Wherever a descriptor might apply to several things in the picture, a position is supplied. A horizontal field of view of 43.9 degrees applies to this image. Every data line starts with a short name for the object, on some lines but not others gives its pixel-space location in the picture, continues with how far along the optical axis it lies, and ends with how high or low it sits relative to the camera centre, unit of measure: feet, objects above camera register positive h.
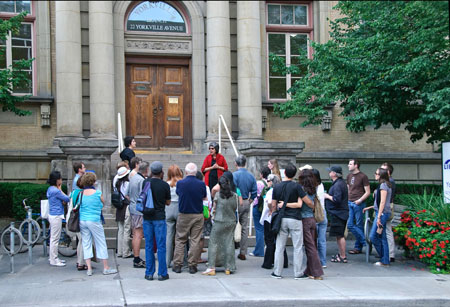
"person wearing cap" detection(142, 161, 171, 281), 29.50 -4.62
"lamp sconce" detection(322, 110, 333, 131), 60.08 +1.90
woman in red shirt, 39.68 -1.91
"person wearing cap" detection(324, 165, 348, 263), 35.45 -4.28
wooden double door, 57.67 +3.74
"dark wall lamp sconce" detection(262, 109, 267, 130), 59.16 +2.32
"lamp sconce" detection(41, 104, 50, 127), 54.49 +2.67
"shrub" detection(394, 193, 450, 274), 33.68 -5.92
